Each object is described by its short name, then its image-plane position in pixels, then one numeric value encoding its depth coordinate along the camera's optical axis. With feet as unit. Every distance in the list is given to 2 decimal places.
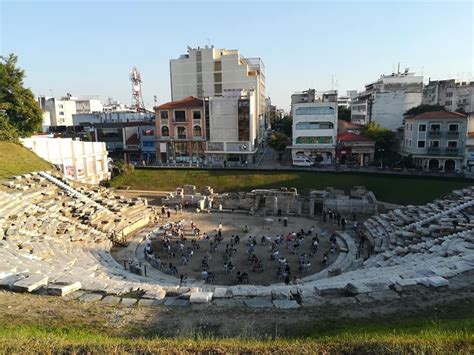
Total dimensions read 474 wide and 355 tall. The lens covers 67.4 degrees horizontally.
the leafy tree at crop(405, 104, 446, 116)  227.28
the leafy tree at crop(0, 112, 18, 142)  142.92
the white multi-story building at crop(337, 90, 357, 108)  434.30
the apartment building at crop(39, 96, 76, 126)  381.60
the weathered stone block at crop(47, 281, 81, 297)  44.14
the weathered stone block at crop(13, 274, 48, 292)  44.78
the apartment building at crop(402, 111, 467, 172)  177.88
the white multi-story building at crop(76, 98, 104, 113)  419.74
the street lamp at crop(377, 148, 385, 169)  208.18
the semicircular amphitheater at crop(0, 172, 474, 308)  44.86
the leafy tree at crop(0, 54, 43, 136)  158.30
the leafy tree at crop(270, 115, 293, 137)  292.81
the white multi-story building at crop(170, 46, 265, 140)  268.62
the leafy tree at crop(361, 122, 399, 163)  205.98
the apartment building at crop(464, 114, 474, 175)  176.24
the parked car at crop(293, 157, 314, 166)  206.56
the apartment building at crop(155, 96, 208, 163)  221.87
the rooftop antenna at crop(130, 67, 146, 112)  395.75
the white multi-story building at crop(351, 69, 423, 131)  250.37
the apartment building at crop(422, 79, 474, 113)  262.88
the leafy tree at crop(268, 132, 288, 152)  226.79
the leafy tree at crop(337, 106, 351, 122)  337.68
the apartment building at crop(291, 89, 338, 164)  207.72
